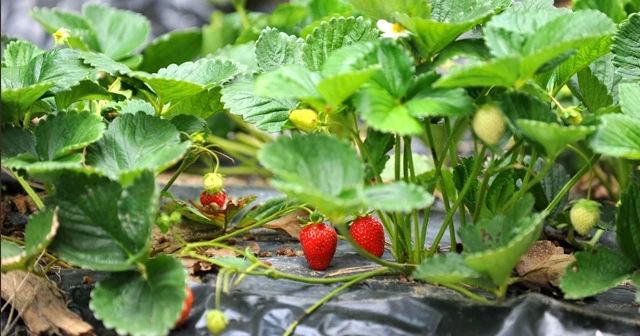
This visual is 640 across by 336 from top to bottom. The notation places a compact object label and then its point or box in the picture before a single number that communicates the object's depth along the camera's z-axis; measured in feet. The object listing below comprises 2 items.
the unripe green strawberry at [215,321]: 4.48
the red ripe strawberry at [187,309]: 4.57
